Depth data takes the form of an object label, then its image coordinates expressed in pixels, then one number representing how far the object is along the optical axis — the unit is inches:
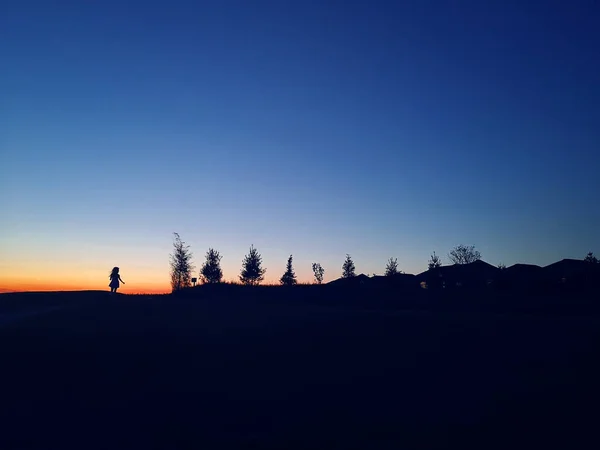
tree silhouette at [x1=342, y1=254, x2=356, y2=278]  3262.8
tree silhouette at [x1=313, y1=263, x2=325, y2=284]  3309.5
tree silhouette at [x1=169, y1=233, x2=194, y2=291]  2082.9
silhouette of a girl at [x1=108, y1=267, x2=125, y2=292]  1443.2
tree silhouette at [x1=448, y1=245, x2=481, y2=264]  3344.0
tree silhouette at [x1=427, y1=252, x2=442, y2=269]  3031.5
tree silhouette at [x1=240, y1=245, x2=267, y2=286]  2436.0
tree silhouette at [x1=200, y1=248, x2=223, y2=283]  2335.1
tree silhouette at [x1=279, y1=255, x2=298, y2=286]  2981.3
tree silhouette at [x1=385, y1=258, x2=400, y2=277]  3036.4
